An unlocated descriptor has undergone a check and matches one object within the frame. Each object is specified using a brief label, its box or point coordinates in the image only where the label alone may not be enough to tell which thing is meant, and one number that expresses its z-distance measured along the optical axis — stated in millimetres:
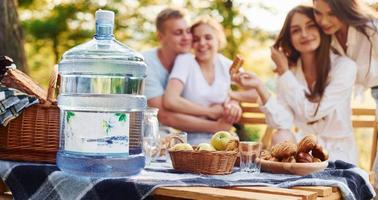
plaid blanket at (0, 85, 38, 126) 2070
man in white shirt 3452
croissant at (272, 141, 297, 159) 2104
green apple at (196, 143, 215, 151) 1992
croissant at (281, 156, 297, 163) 2104
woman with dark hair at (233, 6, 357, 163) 3119
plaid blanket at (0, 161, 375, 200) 1785
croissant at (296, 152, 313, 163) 2084
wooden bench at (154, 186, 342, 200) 1680
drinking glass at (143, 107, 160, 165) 2211
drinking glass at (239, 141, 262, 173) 2070
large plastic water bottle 1835
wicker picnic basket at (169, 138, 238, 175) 1967
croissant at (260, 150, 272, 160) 2201
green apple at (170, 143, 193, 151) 2024
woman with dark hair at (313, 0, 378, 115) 3072
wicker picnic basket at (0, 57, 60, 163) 2078
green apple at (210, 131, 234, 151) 2061
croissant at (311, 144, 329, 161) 2137
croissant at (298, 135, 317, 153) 2107
